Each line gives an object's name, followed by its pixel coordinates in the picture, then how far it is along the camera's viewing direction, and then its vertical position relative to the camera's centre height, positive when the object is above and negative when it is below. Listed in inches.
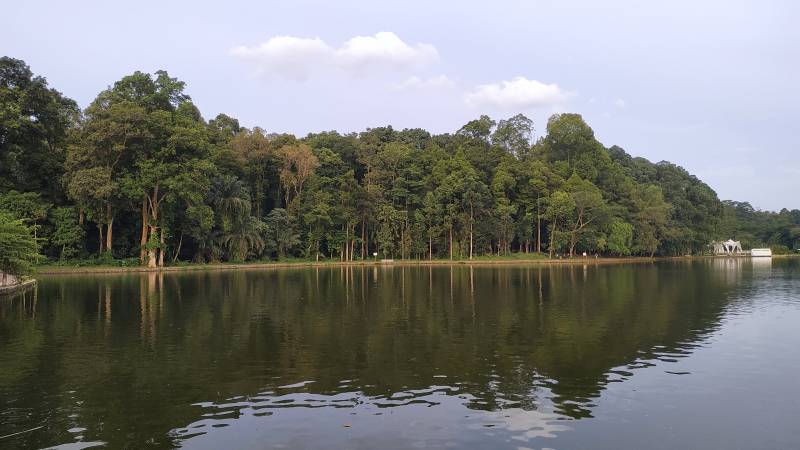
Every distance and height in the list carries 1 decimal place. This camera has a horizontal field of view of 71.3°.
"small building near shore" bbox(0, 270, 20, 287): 1100.5 -60.3
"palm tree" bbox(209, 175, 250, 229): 2145.7 +177.6
